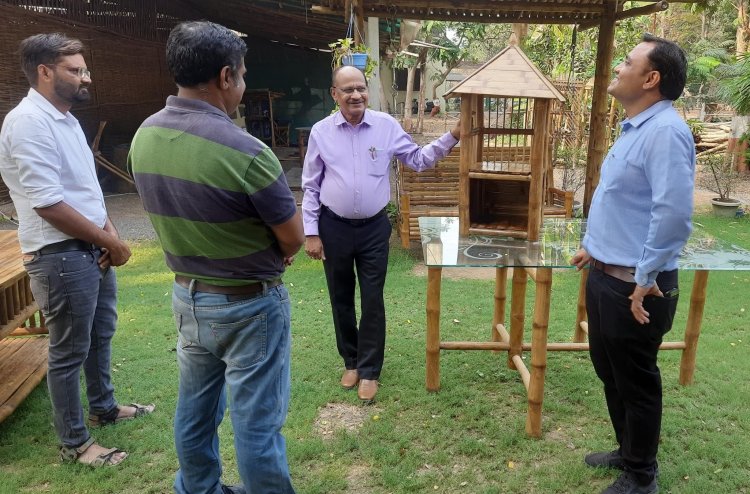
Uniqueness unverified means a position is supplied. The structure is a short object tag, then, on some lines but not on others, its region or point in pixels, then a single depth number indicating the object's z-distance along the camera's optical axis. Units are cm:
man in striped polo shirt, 180
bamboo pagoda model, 280
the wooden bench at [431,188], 687
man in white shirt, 243
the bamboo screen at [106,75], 779
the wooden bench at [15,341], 304
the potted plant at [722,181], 865
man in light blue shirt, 211
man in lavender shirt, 327
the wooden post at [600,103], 606
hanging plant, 493
